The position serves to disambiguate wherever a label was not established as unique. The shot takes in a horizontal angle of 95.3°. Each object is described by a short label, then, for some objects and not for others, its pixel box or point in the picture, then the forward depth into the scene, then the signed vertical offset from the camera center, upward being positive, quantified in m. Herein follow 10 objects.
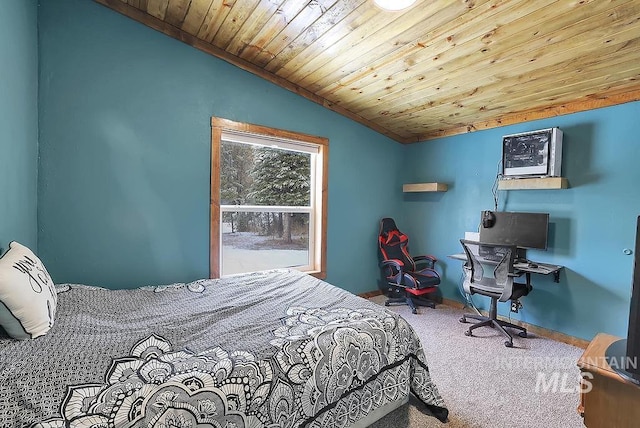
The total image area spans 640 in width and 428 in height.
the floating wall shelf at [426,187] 3.76 +0.30
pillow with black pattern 1.20 -0.43
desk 2.65 -0.52
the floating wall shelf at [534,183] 2.76 +0.29
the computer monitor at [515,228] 2.90 -0.17
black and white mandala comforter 1.01 -0.67
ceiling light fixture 1.81 +1.30
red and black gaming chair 3.47 -0.79
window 2.92 +0.08
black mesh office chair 2.71 -0.70
